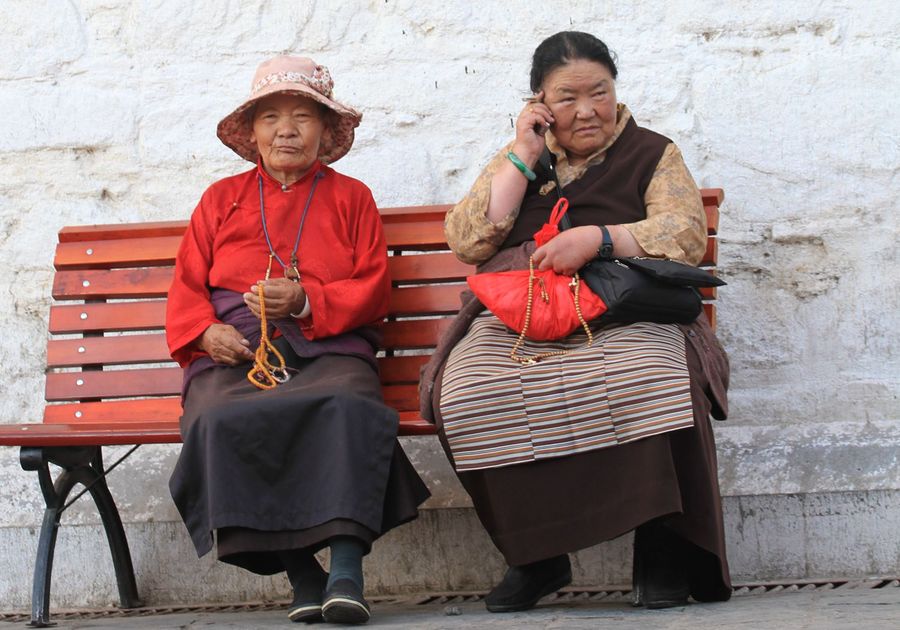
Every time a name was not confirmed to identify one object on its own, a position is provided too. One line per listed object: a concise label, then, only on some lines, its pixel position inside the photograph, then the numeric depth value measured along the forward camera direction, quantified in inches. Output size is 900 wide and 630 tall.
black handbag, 284.5
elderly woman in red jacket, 275.4
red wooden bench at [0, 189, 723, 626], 337.1
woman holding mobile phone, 271.3
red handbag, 290.0
